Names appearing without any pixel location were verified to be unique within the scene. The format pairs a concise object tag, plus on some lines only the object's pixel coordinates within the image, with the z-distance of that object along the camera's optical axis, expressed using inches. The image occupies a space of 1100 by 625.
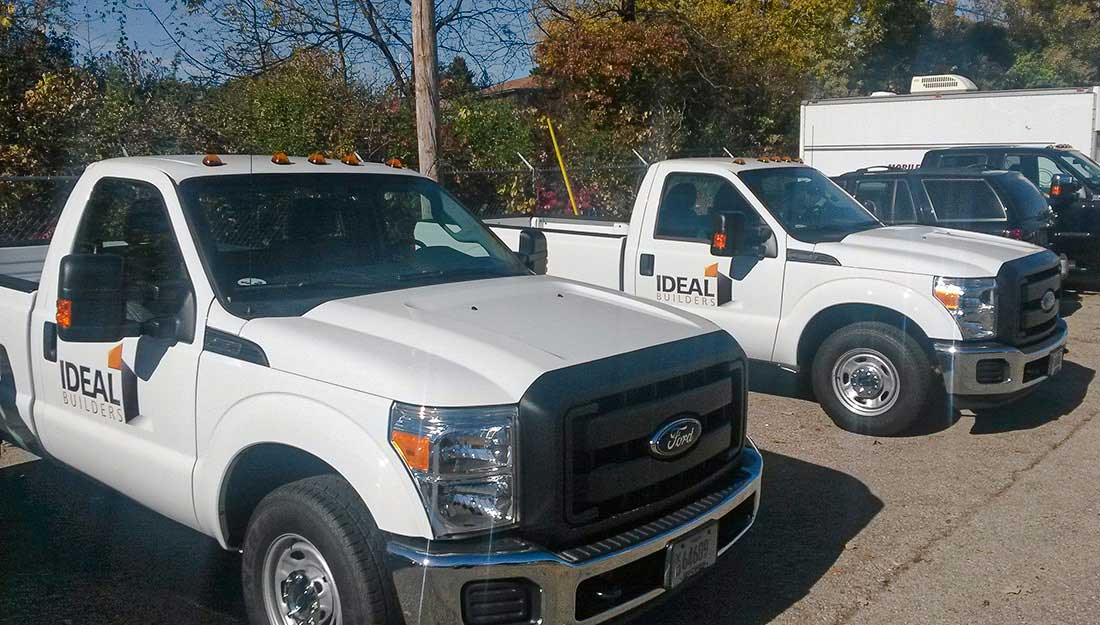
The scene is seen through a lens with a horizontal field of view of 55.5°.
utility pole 346.9
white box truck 655.1
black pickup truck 505.4
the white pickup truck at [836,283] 268.2
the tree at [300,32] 690.8
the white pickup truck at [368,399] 134.3
